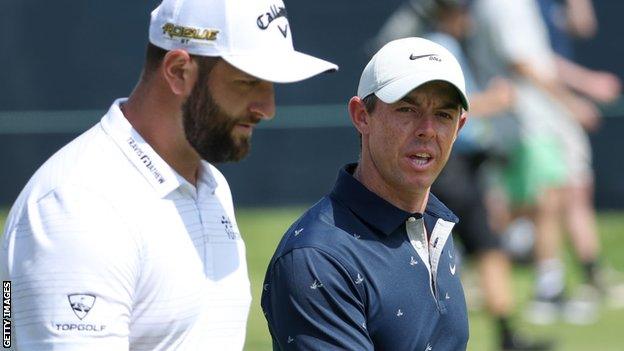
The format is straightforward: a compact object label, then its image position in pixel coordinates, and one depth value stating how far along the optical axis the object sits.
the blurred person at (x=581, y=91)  20.20
